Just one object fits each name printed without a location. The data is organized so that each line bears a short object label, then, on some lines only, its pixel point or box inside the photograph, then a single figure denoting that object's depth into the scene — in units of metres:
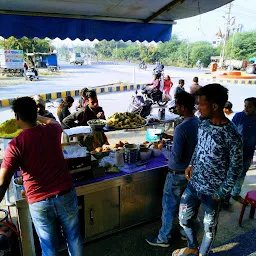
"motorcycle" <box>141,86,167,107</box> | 10.50
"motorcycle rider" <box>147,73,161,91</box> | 10.42
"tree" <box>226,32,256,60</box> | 40.66
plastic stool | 3.07
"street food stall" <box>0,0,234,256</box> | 2.68
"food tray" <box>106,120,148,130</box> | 3.25
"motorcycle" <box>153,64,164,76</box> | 11.59
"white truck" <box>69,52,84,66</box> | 42.59
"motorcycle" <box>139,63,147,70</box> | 34.50
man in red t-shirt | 1.75
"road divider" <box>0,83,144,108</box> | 11.16
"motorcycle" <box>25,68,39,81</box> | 19.61
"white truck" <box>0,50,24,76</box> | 20.45
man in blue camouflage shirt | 1.94
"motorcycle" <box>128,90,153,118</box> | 6.66
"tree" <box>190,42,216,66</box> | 47.31
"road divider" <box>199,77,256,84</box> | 19.17
